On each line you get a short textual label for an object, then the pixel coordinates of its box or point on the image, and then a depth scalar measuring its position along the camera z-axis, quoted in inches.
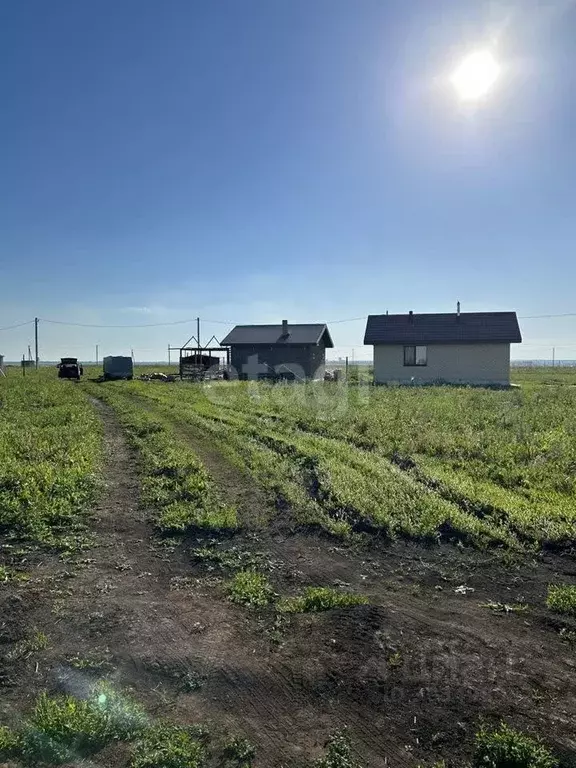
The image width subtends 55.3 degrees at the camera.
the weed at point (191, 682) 136.8
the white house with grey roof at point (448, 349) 1200.8
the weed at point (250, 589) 184.1
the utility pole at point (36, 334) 2649.1
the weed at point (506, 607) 175.5
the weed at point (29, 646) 151.7
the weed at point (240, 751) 113.4
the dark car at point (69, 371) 1595.7
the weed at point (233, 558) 216.2
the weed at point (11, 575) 198.8
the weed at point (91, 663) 144.4
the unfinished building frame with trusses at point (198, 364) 1457.9
